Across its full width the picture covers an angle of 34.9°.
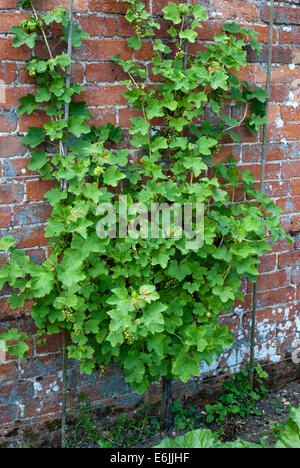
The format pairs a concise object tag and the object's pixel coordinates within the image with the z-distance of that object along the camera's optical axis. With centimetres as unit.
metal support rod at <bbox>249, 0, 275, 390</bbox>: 225
